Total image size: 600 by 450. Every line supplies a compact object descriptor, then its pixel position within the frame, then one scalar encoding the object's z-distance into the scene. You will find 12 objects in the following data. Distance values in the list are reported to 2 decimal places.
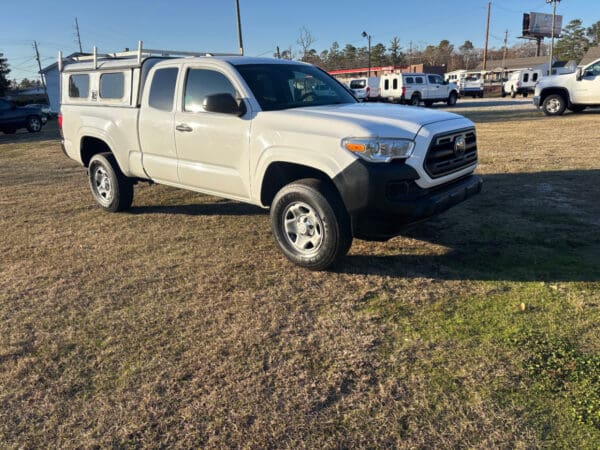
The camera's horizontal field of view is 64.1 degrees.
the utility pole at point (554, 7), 47.28
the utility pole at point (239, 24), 21.91
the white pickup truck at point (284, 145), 3.83
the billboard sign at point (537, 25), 83.24
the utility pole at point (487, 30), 65.26
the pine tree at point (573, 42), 100.00
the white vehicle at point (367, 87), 32.12
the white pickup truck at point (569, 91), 15.55
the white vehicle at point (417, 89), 29.50
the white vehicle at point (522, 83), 40.46
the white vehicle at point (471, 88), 43.00
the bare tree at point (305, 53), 61.12
